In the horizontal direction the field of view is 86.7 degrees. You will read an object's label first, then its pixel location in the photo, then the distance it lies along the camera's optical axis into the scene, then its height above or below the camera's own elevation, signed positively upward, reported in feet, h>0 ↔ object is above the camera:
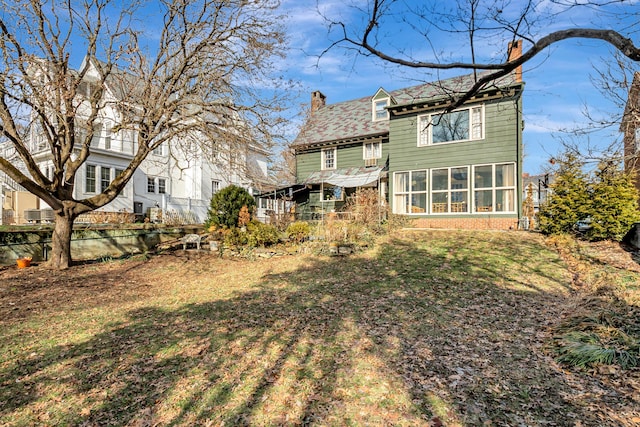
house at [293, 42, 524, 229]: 50.39 +8.73
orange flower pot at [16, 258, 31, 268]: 31.99 -4.65
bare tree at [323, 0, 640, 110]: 11.22 +6.11
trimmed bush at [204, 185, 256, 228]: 45.65 +0.82
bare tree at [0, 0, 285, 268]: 29.48 +12.02
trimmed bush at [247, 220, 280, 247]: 42.06 -2.99
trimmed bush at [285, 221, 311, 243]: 42.29 -2.54
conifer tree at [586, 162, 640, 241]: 35.91 +0.25
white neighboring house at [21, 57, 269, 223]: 67.21 +6.98
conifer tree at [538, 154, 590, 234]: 38.34 +0.97
